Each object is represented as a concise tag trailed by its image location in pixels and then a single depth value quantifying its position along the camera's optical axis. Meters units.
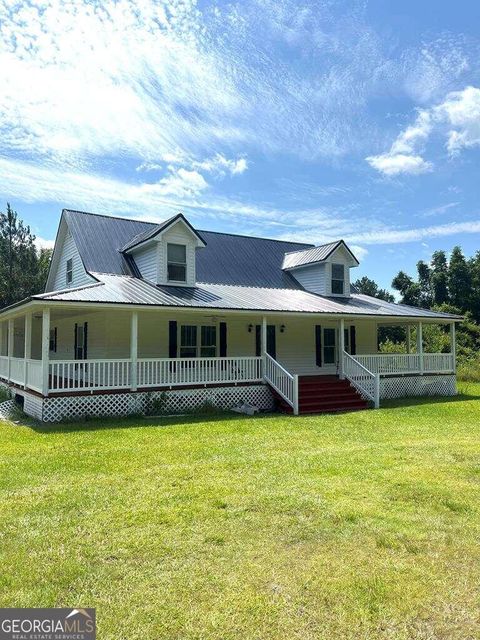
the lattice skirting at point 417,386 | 17.99
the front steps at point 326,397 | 14.60
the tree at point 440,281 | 47.53
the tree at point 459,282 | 46.58
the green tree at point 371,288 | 63.22
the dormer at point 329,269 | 20.09
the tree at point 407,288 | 50.47
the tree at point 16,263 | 35.28
